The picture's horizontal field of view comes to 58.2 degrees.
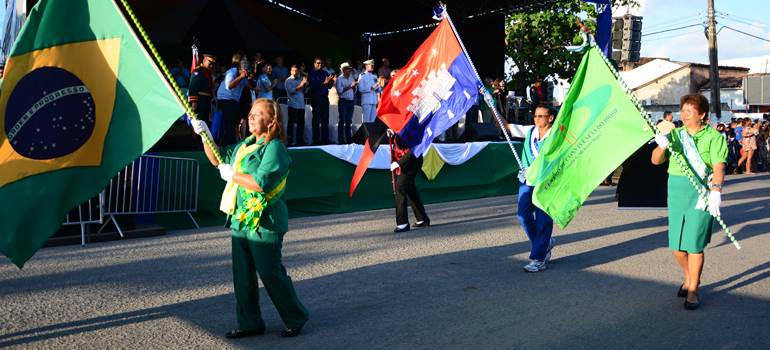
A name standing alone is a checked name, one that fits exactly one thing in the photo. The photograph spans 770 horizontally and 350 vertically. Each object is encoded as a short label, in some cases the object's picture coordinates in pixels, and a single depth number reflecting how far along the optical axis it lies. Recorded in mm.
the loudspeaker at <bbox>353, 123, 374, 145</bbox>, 14650
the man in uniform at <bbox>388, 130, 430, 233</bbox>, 10188
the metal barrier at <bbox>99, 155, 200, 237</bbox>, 9695
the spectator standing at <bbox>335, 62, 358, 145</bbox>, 15703
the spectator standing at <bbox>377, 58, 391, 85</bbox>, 17109
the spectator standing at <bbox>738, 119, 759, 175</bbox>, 24375
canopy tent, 19453
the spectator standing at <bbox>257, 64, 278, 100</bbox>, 14375
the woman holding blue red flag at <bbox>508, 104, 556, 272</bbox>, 7316
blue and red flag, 9180
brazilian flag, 4699
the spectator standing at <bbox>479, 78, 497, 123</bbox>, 19094
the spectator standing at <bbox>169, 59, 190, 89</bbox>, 15531
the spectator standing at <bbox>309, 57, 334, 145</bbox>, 15188
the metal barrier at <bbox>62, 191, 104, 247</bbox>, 9055
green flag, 5973
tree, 28375
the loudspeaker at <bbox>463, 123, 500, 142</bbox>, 17562
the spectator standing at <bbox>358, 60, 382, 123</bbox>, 16625
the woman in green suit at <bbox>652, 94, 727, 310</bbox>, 5688
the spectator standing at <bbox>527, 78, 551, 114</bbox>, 19453
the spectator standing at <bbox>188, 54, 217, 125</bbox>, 12500
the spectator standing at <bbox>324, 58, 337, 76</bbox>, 16164
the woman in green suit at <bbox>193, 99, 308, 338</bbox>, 4730
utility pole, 30391
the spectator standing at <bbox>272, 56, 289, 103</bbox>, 15594
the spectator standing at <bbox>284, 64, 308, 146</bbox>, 14828
